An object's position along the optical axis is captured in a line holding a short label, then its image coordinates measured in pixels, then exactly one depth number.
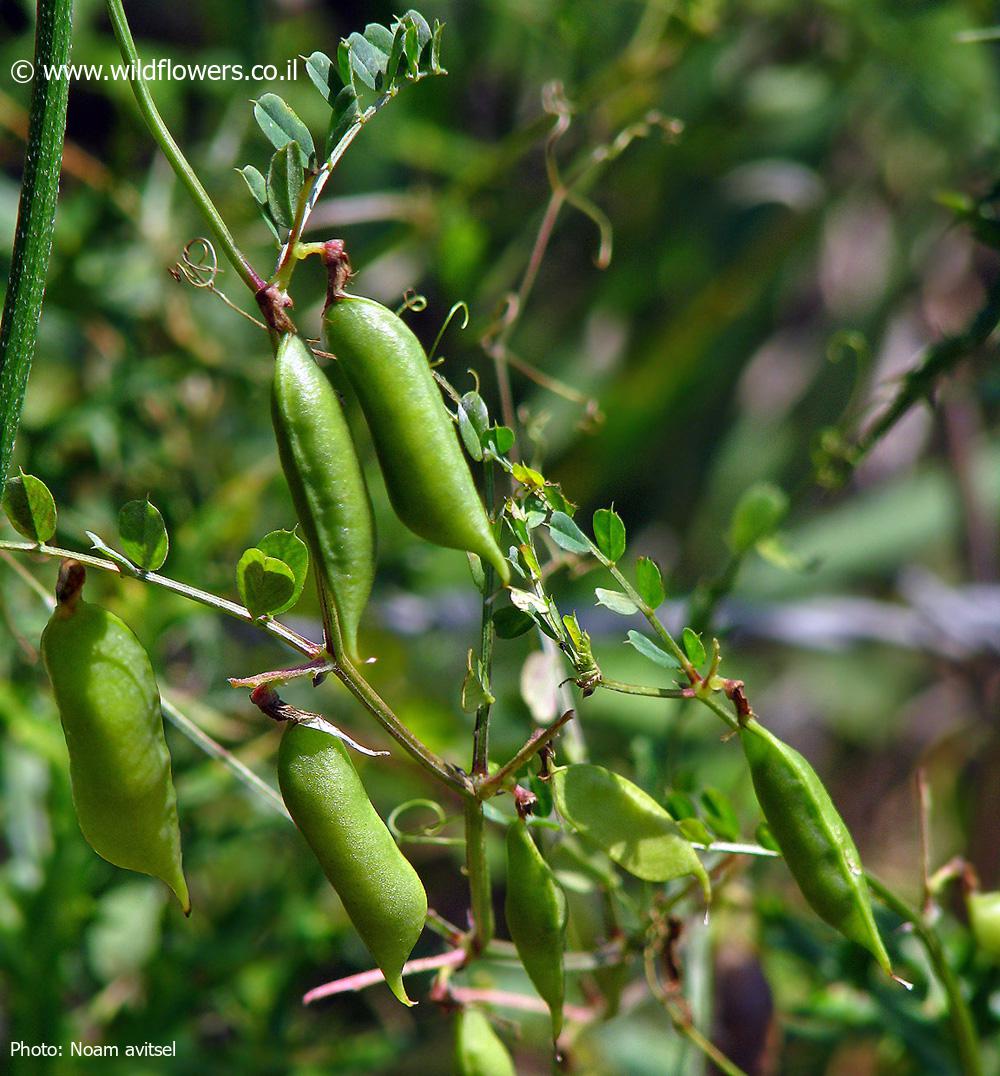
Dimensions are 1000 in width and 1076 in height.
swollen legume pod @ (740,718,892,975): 0.49
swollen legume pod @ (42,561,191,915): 0.49
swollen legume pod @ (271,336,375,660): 0.49
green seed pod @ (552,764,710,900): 0.50
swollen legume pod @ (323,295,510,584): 0.49
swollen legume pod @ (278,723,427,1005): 0.49
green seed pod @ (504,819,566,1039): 0.50
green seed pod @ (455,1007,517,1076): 0.52
